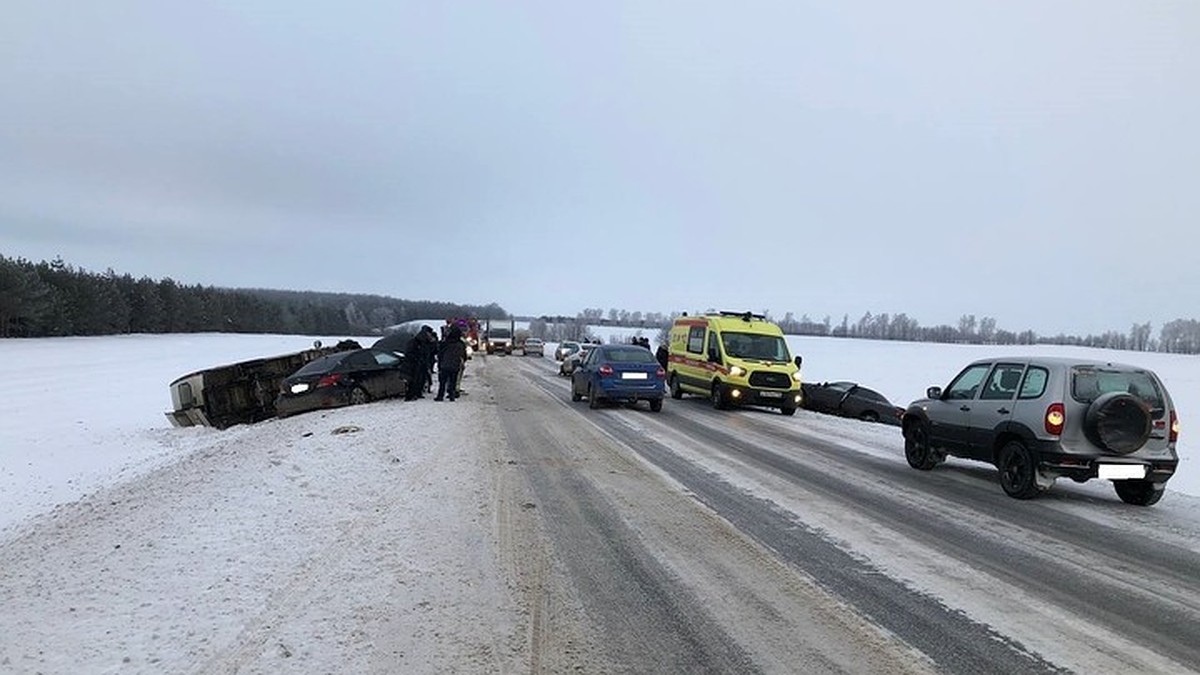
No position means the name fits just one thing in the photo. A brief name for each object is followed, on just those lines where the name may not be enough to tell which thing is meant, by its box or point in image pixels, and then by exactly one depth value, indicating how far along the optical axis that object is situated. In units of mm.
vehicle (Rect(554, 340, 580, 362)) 42875
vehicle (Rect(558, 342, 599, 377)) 34650
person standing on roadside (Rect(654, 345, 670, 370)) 27642
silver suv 8586
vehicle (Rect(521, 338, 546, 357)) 65312
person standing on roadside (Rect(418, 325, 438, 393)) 19312
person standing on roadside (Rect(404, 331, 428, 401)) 19359
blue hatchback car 18688
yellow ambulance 19594
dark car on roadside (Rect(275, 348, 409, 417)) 18109
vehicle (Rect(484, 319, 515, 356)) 63938
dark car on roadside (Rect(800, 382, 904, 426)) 22609
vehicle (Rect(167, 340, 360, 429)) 19016
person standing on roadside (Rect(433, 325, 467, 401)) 18978
